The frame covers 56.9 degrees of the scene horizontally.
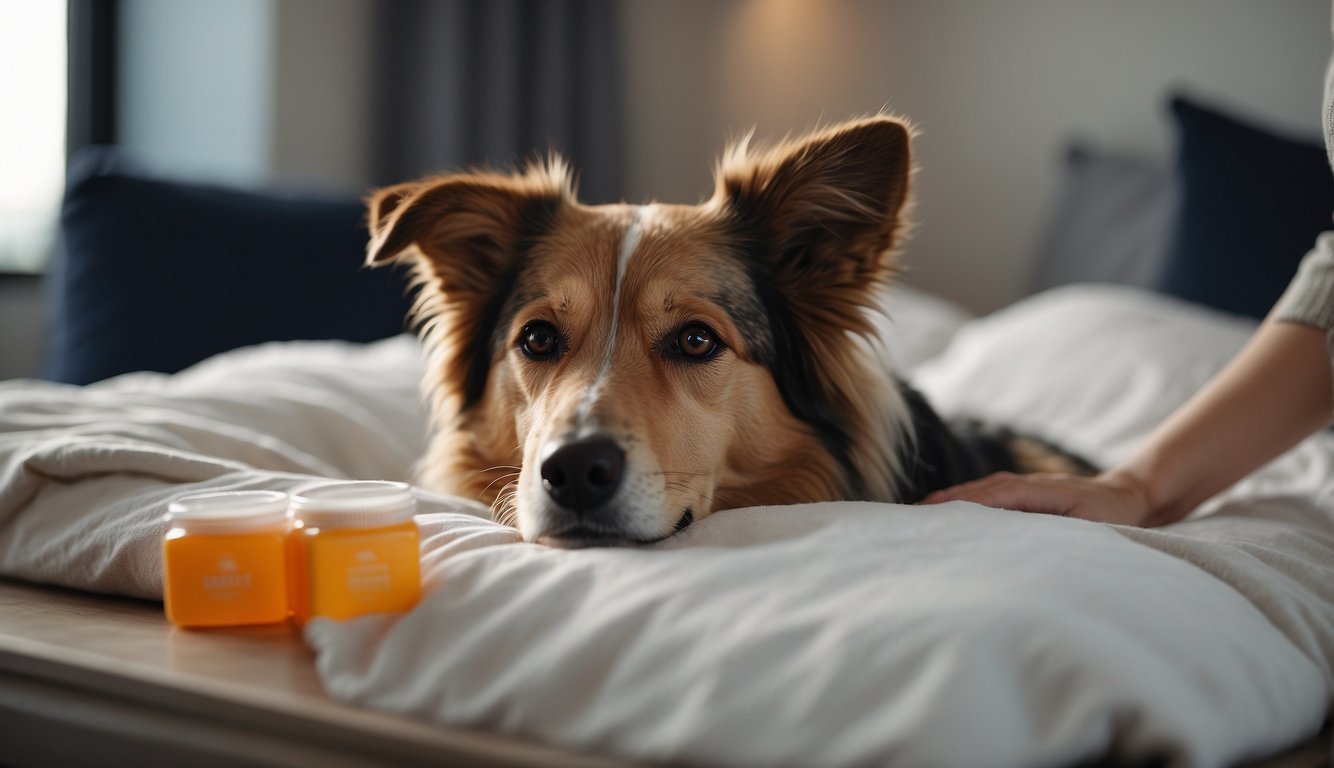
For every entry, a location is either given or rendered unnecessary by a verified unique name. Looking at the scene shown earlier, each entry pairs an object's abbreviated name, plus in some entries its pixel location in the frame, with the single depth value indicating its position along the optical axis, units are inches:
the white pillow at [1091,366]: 40.3
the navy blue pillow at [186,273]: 43.0
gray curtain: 68.2
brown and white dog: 26.2
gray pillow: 56.3
